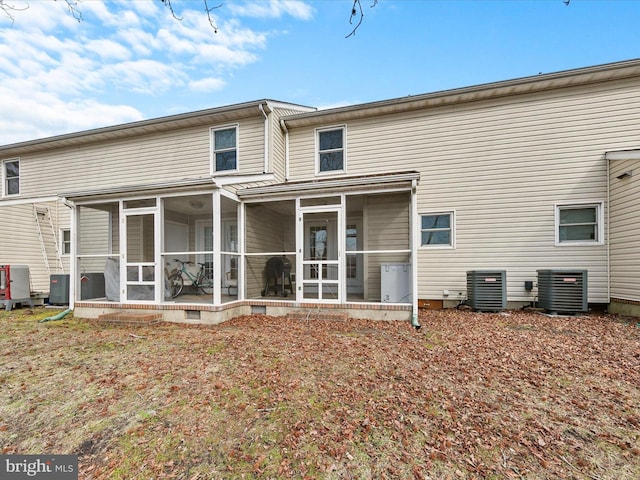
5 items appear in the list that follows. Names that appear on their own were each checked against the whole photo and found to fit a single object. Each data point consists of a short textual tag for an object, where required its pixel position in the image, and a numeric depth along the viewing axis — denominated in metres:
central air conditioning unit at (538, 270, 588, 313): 6.98
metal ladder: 10.71
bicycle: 8.10
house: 7.12
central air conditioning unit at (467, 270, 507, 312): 7.52
